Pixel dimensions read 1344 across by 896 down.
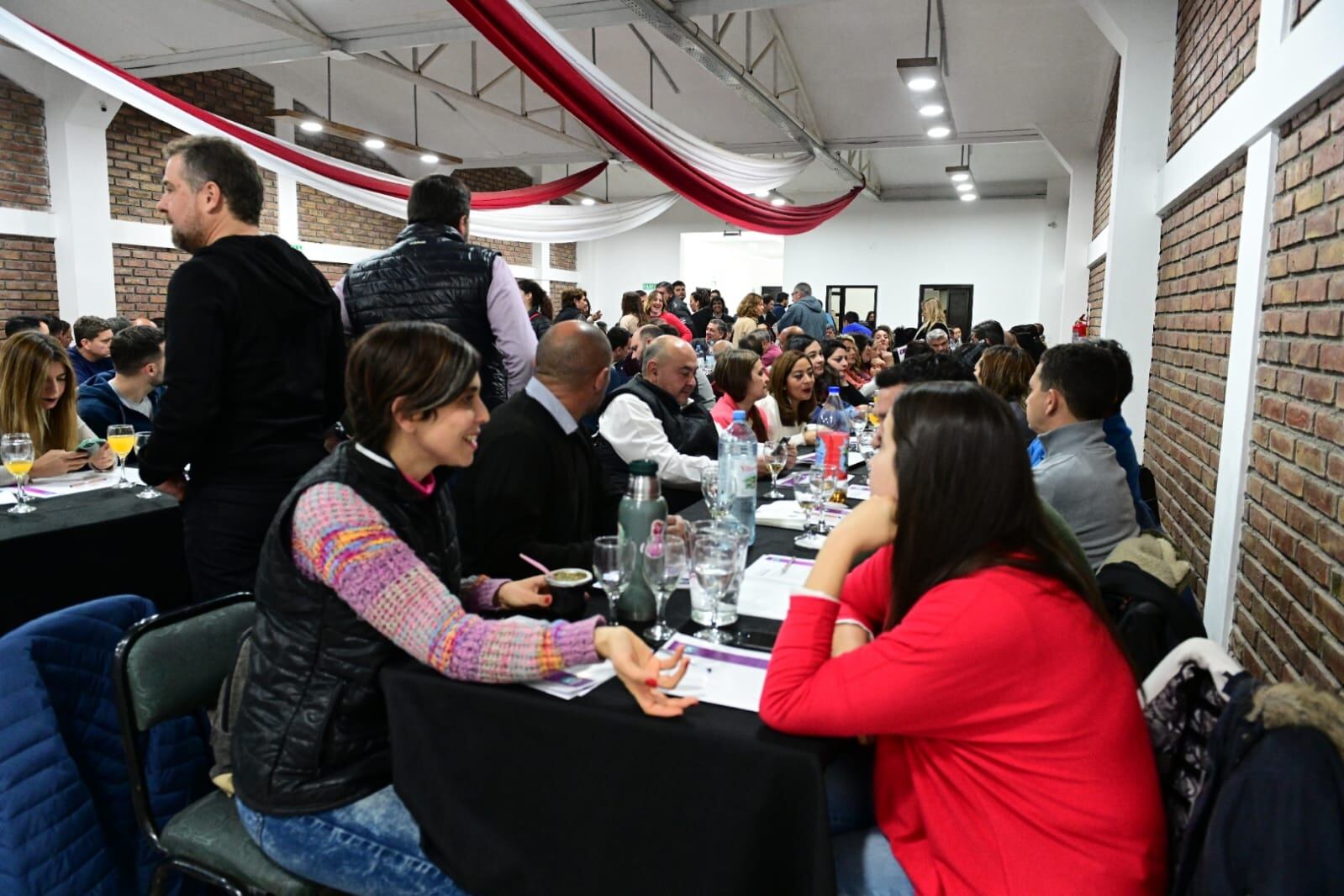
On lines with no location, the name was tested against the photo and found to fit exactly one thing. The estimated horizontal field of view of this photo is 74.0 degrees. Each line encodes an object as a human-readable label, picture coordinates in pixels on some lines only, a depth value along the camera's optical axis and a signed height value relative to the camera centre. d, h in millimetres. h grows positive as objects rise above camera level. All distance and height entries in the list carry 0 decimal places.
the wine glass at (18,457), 2633 -394
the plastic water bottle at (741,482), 2256 -369
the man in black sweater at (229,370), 1967 -95
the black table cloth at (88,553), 2422 -660
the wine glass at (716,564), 1476 -378
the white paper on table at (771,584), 1664 -502
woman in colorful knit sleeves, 1269 -446
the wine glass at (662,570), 1452 -385
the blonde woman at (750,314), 7043 +210
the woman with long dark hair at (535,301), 5918 +217
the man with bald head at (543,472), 1970 -321
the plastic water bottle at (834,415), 4039 -351
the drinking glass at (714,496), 2324 -420
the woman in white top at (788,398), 4379 -300
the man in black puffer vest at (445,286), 2754 +139
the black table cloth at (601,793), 1116 -609
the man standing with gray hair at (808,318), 7832 +179
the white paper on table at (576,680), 1262 -502
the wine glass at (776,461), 2929 -411
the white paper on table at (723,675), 1254 -502
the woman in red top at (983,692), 1068 -427
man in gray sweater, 2357 -288
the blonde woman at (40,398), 3014 -251
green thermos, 1619 -310
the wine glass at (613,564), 1477 -381
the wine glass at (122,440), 2977 -380
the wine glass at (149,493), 2902 -543
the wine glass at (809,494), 2295 -400
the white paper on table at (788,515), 2396 -490
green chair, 1380 -647
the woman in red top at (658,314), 7034 +179
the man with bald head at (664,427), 3182 -343
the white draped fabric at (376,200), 3658 +979
